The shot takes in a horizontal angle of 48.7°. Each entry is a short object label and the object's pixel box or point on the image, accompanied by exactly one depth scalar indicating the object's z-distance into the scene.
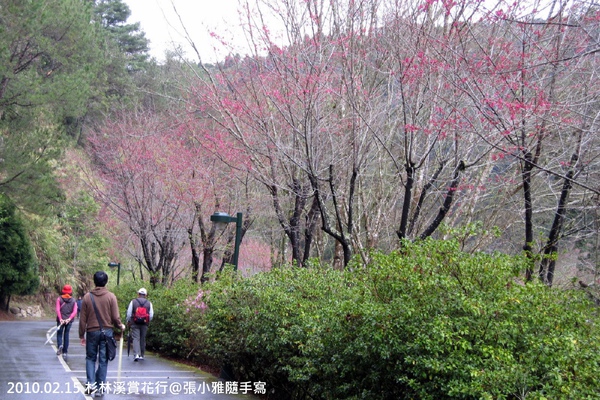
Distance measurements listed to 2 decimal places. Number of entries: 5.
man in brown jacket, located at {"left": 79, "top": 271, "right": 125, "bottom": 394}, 8.87
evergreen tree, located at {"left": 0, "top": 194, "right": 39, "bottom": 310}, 35.72
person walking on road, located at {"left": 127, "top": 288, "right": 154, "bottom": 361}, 15.39
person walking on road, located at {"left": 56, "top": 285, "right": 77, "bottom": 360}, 14.73
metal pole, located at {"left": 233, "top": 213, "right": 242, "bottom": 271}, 13.32
